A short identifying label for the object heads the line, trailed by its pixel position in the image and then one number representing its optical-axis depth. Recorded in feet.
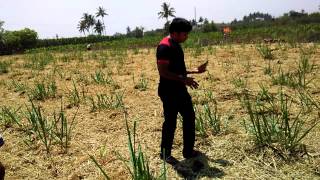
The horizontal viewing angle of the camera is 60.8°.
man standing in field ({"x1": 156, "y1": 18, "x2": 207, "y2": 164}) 8.39
